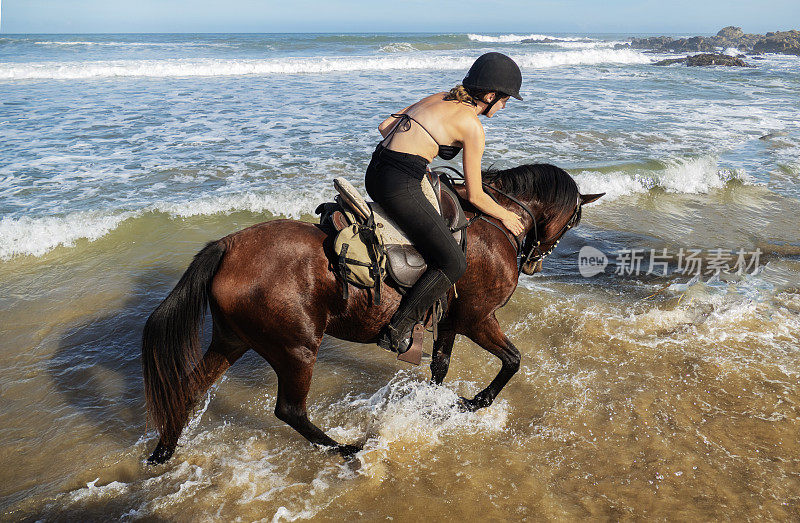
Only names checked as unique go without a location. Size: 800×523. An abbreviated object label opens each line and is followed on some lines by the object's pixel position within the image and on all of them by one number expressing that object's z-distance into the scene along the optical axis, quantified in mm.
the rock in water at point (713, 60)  33062
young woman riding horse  3014
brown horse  3031
